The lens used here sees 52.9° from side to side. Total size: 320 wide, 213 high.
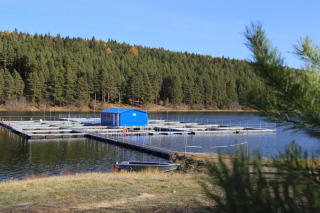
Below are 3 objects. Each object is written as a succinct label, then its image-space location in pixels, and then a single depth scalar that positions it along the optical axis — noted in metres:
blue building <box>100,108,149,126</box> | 45.03
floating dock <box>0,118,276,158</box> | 32.91
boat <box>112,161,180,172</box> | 18.42
